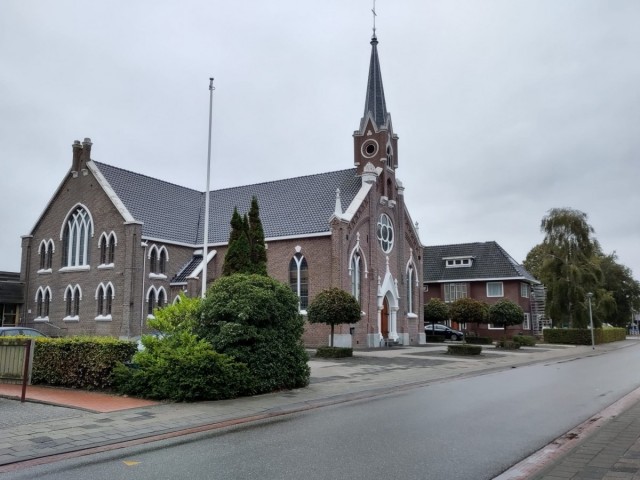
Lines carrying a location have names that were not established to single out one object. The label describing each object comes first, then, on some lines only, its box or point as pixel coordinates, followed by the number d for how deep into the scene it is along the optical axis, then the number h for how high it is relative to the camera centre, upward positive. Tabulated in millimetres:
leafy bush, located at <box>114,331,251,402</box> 12617 -1219
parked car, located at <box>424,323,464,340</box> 49719 -1061
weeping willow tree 48031 +4628
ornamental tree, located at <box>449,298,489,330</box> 41875 +660
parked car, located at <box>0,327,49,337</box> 20688 -413
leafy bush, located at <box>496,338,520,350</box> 36938 -1631
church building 34750 +5053
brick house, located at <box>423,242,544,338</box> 55781 +4165
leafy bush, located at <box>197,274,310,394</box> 14031 -212
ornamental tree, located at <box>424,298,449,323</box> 44969 +791
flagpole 25144 +6980
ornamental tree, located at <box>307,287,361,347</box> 27625 +584
